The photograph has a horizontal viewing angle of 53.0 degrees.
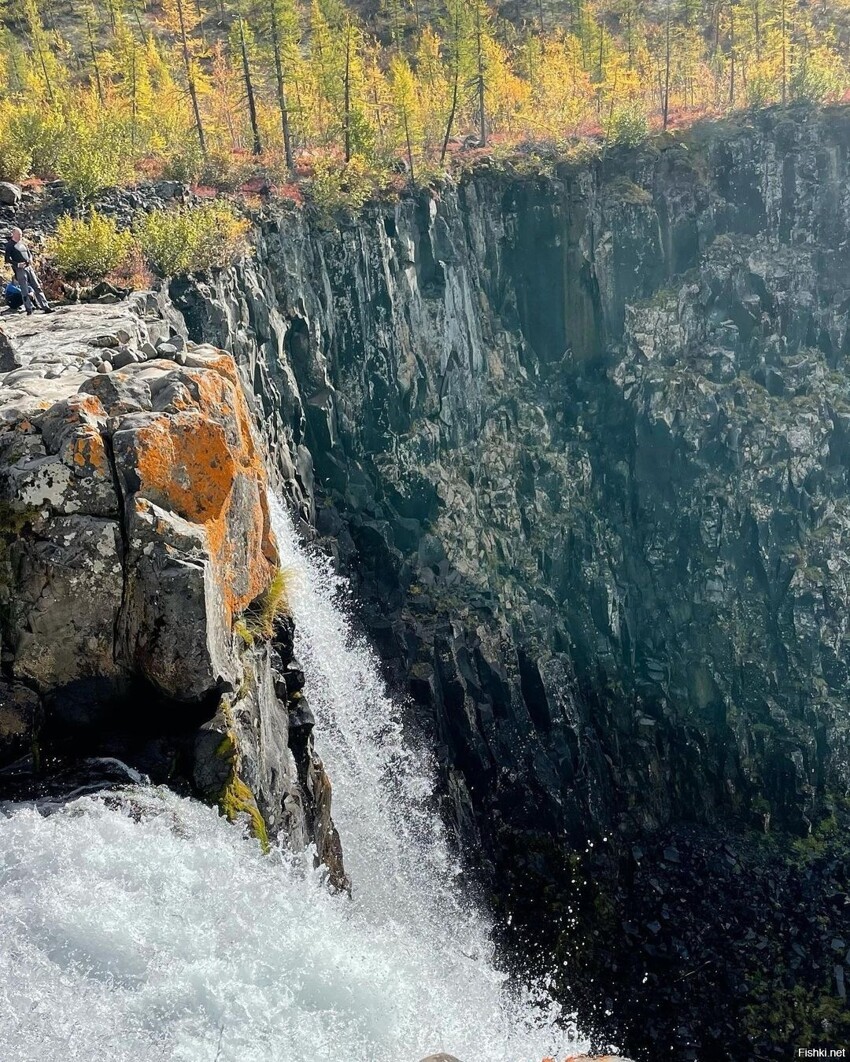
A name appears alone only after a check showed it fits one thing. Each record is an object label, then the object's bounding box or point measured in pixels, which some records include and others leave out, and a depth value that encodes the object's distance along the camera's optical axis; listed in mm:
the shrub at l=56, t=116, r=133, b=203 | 27422
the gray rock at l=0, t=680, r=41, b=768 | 10000
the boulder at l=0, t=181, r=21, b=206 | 25141
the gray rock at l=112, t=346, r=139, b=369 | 13383
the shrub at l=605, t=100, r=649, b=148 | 42531
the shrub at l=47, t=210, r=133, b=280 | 22250
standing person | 18141
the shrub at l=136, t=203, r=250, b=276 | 25109
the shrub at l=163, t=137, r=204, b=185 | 32469
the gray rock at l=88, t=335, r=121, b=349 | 15406
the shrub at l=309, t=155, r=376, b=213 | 34281
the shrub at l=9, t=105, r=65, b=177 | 28922
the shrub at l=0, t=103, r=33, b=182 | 27016
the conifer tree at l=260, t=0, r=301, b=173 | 39719
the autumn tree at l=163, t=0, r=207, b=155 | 37875
